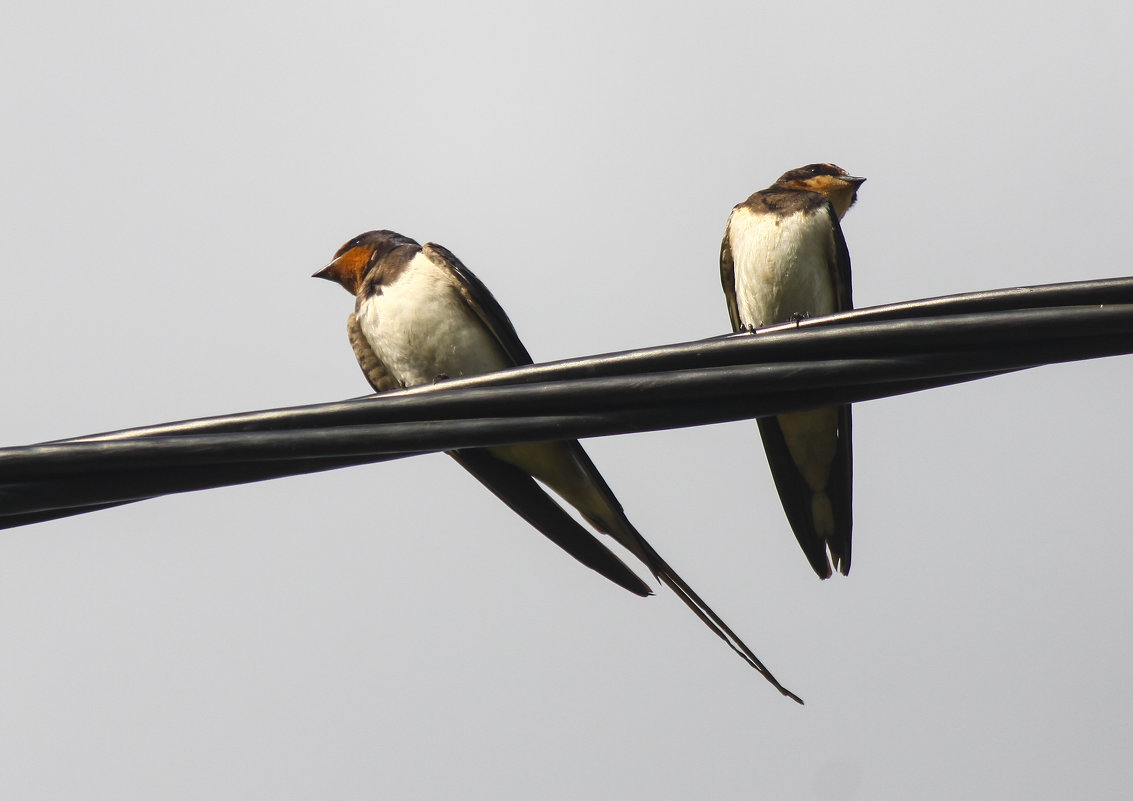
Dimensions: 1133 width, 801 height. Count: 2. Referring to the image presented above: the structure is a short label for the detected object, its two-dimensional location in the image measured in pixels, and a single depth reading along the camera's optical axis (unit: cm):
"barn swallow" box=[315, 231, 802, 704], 863
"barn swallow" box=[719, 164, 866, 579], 1020
